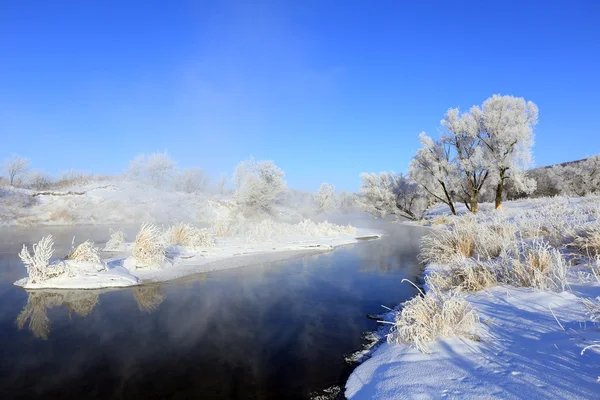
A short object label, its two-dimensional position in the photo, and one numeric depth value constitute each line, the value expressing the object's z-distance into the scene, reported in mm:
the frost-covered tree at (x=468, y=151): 24031
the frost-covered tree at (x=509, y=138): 22500
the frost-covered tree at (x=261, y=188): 32500
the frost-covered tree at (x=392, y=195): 33438
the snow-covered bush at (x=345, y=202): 69875
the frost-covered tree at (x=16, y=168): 51719
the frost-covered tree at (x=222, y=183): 70062
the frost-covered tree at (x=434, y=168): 26156
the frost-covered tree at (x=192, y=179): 61531
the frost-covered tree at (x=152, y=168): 55125
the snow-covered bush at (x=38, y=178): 53312
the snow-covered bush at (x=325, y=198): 54094
